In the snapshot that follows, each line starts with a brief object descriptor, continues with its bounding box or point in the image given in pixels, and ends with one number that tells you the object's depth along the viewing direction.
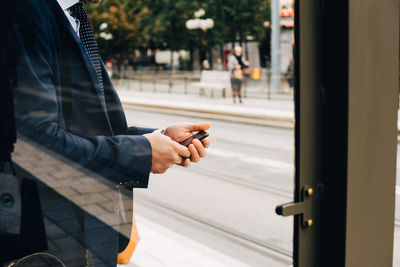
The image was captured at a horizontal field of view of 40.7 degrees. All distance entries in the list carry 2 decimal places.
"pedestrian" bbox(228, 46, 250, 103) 15.95
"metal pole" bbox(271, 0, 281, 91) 17.50
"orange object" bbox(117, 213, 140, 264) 1.96
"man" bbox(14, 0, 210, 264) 1.33
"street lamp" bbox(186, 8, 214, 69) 27.70
